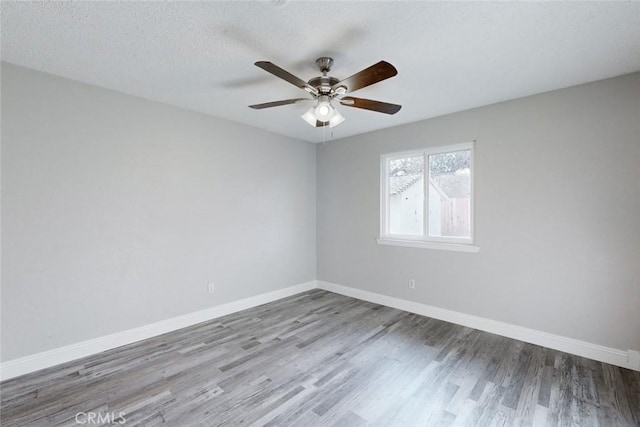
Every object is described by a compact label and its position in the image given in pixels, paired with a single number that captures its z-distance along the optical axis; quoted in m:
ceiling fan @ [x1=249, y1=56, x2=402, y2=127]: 1.93
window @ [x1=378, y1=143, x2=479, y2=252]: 3.44
